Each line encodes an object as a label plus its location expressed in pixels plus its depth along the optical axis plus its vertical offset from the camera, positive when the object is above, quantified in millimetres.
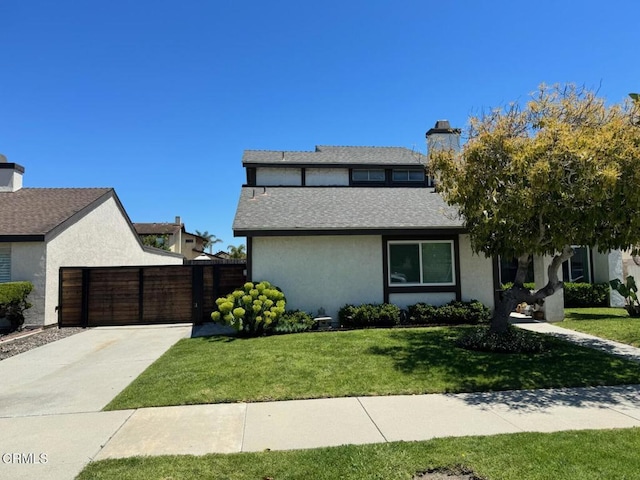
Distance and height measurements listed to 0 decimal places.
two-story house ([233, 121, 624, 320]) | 12508 +298
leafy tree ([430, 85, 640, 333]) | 7363 +1638
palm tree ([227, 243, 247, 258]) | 47803 +1856
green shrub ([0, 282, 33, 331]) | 11586 -942
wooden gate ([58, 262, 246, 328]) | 13844 -848
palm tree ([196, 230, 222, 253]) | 76388 +5811
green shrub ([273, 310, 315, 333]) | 11305 -1616
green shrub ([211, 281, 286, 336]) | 10766 -1169
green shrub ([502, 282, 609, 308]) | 15844 -1228
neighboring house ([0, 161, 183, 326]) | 12945 +1316
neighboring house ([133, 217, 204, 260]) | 38938 +3366
